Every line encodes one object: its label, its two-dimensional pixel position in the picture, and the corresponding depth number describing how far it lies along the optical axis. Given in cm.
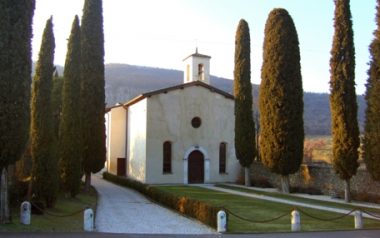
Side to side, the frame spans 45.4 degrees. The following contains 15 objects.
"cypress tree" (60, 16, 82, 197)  2078
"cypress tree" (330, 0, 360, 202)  2267
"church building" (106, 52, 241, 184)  3331
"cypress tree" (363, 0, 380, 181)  1981
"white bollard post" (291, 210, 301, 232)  1392
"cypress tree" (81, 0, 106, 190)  2589
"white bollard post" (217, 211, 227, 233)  1384
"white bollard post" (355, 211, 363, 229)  1452
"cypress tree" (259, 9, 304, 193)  2583
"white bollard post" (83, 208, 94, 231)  1376
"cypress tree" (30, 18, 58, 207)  1653
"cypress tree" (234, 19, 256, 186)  3147
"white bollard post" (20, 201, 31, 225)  1370
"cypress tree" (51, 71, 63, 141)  3008
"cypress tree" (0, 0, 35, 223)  1323
